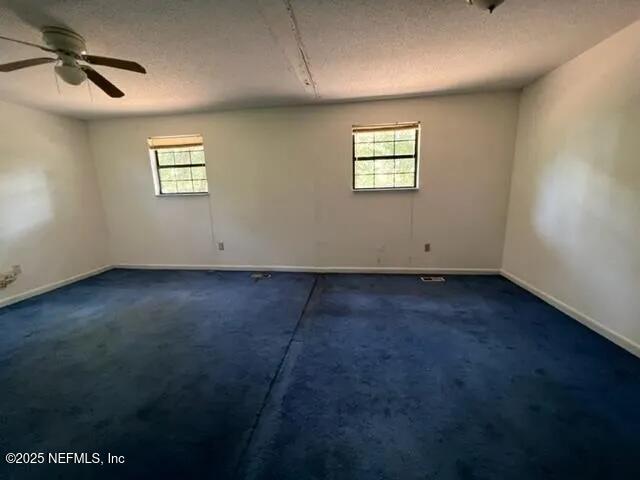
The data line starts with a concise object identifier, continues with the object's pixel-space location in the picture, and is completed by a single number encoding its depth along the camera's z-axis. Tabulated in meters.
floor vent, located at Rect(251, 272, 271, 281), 4.07
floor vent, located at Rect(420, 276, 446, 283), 3.76
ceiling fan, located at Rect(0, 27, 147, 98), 1.98
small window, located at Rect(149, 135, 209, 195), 4.31
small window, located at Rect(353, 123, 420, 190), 3.86
